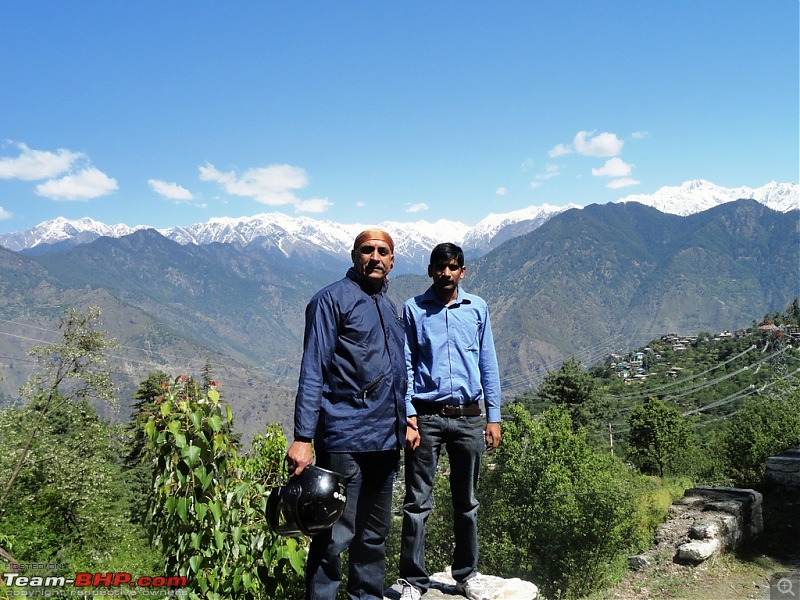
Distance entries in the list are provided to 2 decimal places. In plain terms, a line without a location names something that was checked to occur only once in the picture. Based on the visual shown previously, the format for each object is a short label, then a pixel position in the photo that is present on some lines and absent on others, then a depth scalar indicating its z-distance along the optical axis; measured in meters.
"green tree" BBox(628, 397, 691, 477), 36.84
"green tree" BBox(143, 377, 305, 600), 2.94
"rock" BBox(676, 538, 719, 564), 6.57
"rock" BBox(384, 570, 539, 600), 4.07
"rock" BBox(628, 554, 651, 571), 6.95
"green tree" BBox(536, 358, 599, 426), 46.59
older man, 3.12
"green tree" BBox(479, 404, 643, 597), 9.48
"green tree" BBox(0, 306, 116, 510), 14.84
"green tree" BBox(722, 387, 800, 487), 11.05
